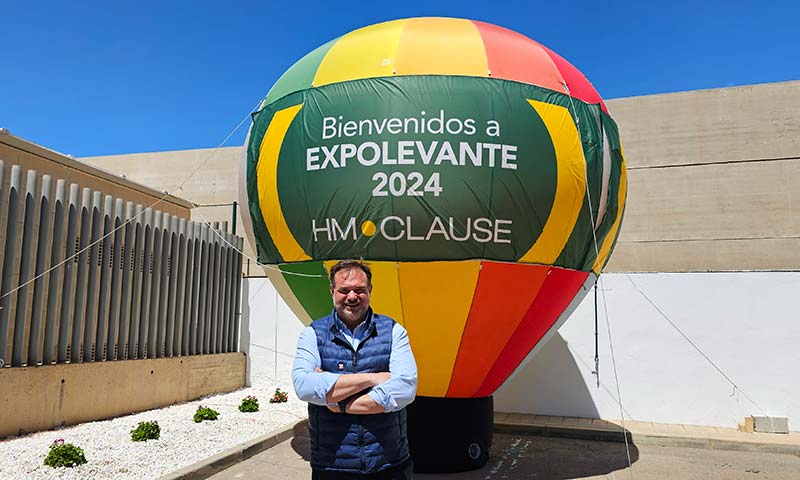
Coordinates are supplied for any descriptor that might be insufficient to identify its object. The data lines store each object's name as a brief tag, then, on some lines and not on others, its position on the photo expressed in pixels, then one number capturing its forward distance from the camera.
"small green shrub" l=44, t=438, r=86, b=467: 5.98
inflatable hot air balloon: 5.24
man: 2.83
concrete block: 8.52
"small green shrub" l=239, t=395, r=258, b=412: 9.55
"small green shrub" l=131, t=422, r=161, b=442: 7.23
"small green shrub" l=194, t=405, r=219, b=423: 8.66
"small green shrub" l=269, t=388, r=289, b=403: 10.48
